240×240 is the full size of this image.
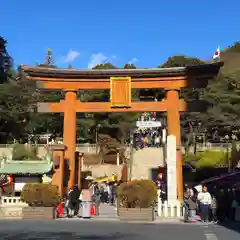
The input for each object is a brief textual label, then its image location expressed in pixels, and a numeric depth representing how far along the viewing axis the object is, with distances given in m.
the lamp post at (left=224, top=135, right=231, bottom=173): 33.34
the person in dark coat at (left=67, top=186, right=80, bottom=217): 14.61
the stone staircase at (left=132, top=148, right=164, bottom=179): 29.65
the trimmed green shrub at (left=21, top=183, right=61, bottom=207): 13.80
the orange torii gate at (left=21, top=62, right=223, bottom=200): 18.51
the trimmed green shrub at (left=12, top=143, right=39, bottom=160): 34.10
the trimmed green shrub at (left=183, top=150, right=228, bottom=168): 33.12
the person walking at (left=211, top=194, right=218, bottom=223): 13.49
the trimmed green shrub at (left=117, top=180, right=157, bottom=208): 13.47
